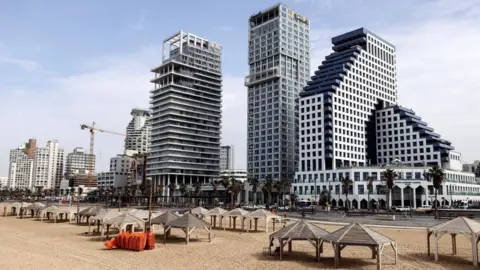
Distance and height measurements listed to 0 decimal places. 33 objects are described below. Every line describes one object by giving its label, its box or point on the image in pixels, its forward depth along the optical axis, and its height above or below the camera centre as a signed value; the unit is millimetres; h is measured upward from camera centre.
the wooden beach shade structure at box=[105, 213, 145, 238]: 46469 -4203
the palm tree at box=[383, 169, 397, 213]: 96550 +2399
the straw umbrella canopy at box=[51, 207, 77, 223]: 72812 -4852
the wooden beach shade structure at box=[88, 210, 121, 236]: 49281 -4025
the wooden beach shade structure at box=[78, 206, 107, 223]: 62312 -4255
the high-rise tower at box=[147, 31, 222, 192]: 195750 +15384
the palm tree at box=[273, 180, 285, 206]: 130138 +323
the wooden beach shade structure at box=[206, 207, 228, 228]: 61500 -4017
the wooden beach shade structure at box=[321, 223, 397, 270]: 30797 -3903
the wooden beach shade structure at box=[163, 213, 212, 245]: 44656 -4173
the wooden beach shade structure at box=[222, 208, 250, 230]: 57981 -3899
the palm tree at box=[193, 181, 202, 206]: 161500 -1566
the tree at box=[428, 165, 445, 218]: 91625 +2618
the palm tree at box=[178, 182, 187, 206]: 170075 -1671
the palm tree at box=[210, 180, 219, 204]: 151125 +97
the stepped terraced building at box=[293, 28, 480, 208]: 129375 +17472
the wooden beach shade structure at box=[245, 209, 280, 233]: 56159 -3934
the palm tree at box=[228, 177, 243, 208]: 118294 -460
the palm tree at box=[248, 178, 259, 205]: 140775 +595
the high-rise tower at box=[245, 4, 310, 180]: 180462 +43141
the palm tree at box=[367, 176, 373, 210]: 111750 -248
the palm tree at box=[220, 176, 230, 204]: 134938 +623
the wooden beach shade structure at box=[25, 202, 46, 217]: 83644 -4799
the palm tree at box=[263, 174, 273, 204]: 128200 -28
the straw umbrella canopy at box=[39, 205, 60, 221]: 73825 -4626
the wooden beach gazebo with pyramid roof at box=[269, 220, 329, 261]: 34844 -4044
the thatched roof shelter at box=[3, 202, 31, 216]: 90662 -5318
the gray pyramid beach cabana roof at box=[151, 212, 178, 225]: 47581 -3904
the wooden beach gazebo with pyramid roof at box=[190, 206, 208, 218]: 64875 -4198
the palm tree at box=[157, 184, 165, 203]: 185850 -2434
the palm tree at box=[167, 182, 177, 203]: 173500 -1349
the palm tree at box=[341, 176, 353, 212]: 113819 +1415
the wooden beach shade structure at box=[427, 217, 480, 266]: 32312 -3315
